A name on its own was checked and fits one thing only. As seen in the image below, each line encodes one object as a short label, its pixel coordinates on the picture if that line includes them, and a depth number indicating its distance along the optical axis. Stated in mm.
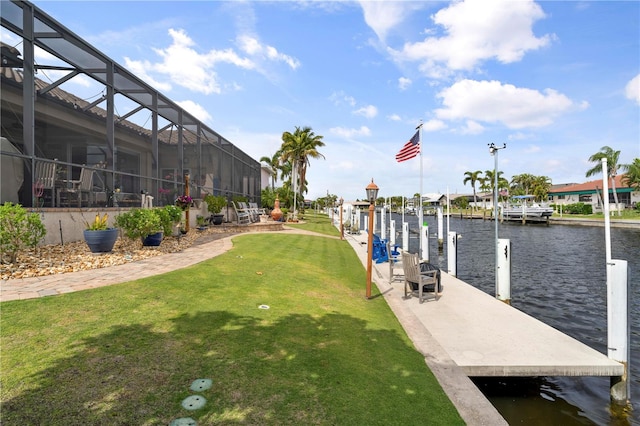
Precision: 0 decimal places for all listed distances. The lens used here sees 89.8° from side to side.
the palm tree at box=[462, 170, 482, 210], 98619
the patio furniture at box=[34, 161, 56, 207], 8133
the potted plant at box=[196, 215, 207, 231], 16069
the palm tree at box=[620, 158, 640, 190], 45625
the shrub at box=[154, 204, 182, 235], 10691
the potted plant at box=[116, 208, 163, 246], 9438
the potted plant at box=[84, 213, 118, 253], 7859
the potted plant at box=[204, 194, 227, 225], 18141
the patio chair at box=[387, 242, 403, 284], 9491
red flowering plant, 13430
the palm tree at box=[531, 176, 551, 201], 79562
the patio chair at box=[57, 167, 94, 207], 8922
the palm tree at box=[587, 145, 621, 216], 51250
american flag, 15166
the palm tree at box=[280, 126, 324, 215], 40250
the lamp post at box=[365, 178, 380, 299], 7360
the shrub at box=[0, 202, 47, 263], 6176
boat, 49600
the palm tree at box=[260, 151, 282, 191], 57862
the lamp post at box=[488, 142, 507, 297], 10316
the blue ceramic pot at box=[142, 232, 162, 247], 9891
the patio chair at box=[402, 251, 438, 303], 7488
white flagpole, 14771
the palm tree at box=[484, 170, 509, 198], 93531
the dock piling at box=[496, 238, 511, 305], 8516
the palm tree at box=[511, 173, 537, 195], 90288
